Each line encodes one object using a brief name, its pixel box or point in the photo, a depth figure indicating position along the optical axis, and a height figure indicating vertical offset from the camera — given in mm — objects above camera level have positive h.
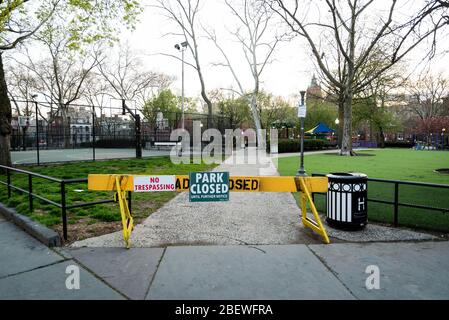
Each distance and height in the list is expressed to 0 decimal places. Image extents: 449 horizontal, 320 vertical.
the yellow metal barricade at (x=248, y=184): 5238 -725
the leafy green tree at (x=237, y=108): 56831 +6783
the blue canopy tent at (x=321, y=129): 36906 +1730
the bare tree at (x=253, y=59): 32362 +9264
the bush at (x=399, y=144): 53469 -218
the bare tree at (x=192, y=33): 30984 +11501
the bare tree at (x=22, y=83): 43856 +9276
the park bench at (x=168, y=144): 24656 -34
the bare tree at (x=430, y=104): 57188 +8816
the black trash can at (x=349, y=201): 5426 -1038
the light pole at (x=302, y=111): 13300 +1430
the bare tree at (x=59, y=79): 39594 +9500
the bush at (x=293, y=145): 29000 -183
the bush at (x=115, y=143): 32906 +80
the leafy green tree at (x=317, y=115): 55562 +5159
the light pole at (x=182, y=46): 27817 +9205
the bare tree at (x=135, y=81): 48250 +10422
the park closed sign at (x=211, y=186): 5242 -738
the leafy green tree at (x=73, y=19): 13172 +6414
